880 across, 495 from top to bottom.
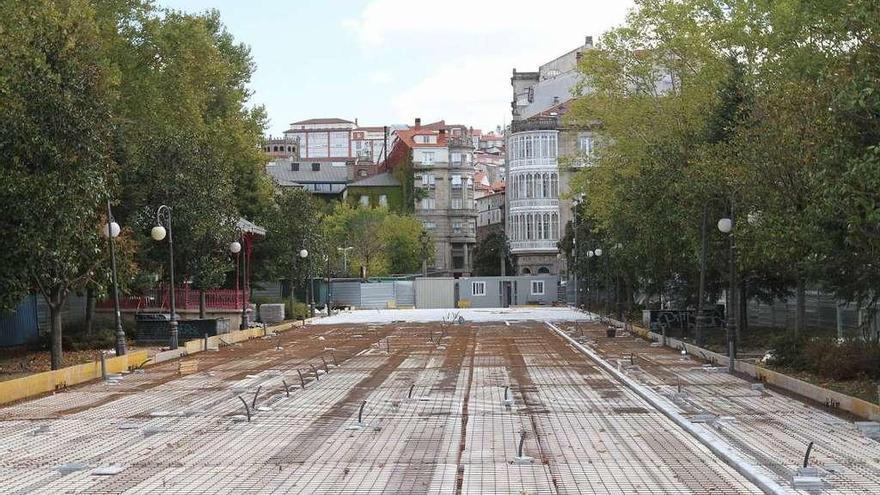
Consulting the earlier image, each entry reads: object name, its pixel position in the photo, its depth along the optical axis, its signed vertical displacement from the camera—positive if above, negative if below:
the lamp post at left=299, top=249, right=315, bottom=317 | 53.63 +0.10
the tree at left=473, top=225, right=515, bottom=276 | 102.06 +1.57
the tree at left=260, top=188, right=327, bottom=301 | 56.72 +2.17
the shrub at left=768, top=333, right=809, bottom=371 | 22.33 -1.85
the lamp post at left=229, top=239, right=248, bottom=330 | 39.97 +0.38
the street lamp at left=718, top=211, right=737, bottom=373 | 23.98 -0.92
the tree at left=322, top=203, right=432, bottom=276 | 100.19 +3.49
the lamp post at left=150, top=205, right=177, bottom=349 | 29.48 +1.19
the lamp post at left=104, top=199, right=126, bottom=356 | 26.88 -0.89
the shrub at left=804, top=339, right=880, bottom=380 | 19.84 -1.80
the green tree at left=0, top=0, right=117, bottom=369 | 23.27 +2.74
